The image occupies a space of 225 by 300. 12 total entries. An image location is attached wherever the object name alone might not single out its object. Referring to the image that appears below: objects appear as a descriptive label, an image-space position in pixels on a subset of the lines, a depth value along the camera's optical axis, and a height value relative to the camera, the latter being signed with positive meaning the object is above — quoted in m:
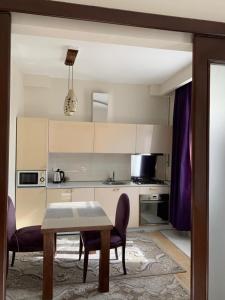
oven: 4.47 -1.05
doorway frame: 1.39 +0.25
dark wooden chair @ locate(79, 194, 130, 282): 2.75 -0.97
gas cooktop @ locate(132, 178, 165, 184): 4.75 -0.58
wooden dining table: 2.43 -0.74
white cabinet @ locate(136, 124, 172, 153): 4.61 +0.21
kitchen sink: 4.56 -0.59
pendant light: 3.13 +0.58
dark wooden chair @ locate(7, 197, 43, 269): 2.75 -0.99
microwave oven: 4.01 -0.46
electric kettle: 4.46 -0.48
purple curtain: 4.09 -0.30
